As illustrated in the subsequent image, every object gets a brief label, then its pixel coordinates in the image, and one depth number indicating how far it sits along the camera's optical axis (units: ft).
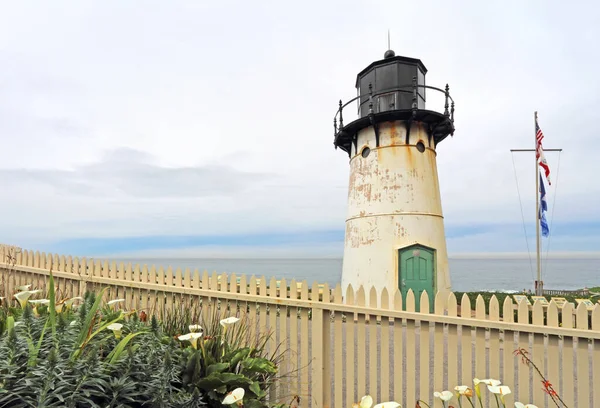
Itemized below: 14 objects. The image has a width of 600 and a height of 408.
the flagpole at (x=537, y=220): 46.65
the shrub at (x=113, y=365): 6.46
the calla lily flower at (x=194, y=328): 9.91
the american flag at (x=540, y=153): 44.70
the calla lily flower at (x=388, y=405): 8.07
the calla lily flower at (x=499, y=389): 8.23
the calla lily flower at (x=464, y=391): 8.79
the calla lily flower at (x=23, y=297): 10.31
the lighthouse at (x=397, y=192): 30.68
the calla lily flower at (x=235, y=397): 8.17
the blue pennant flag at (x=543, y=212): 46.49
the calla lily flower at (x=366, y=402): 7.89
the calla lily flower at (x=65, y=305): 10.66
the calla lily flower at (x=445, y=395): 8.61
